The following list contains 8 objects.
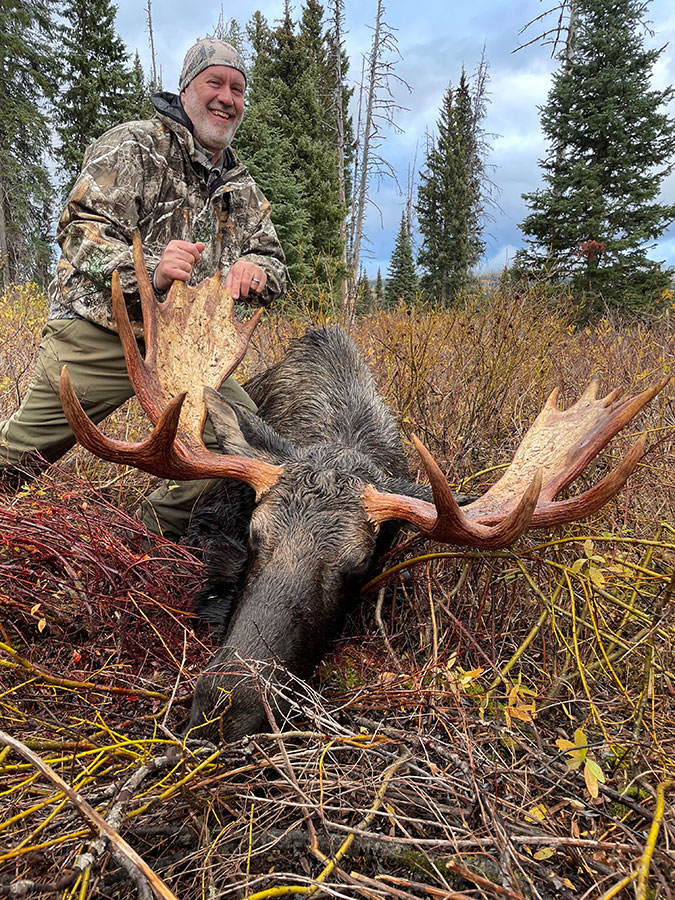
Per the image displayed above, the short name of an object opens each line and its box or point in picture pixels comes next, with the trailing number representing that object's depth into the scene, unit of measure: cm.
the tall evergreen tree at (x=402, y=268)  5194
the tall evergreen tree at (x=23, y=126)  2159
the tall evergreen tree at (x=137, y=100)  2461
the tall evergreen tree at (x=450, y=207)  4103
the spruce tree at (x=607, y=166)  1891
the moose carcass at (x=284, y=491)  208
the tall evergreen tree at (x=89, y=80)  2470
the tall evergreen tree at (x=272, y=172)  1766
